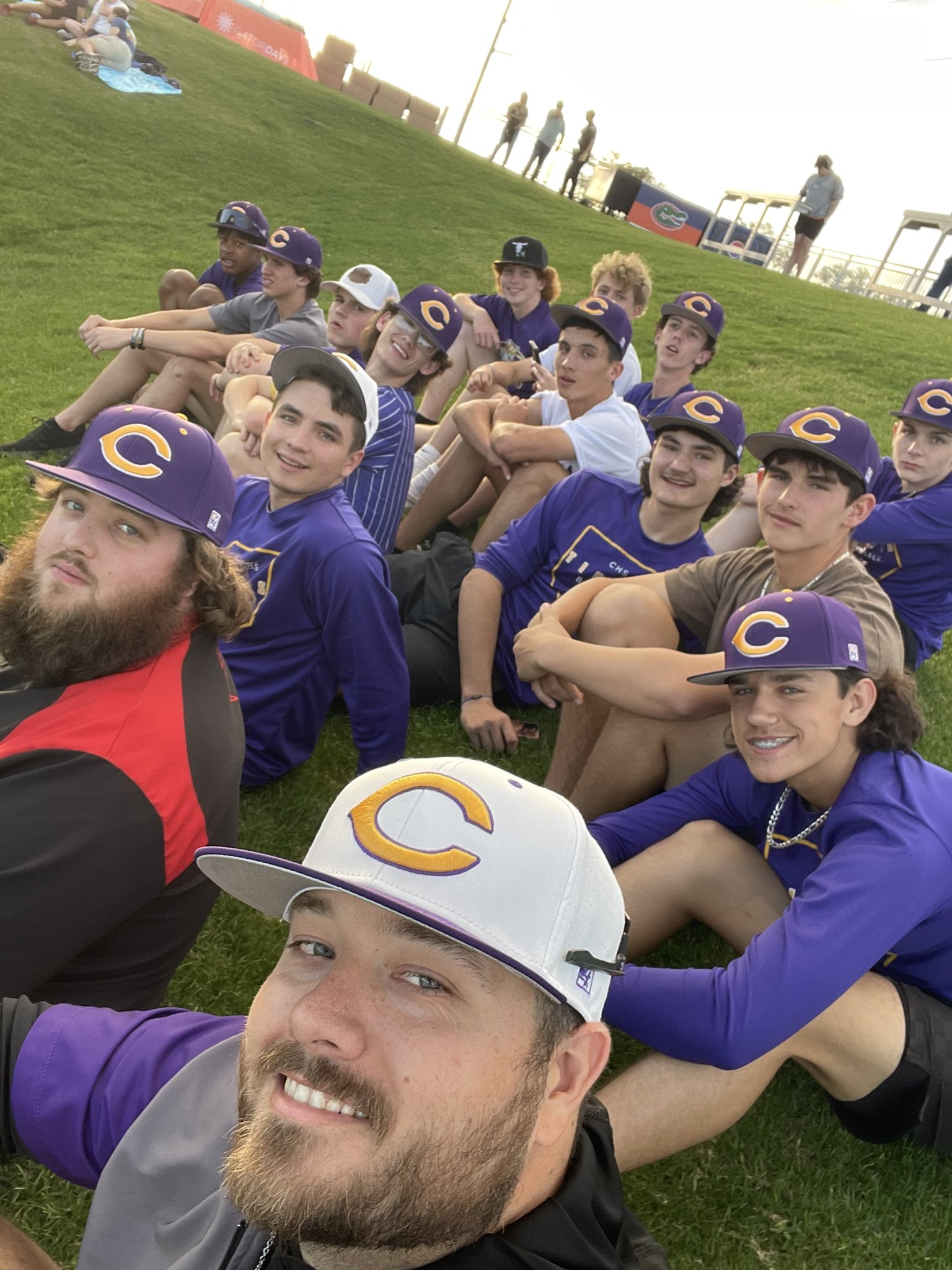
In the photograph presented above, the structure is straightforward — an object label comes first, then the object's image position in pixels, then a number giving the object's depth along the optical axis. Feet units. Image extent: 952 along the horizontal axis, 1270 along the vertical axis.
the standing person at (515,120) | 85.94
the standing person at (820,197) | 55.93
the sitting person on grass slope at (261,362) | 15.10
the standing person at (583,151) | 80.64
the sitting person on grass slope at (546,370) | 20.34
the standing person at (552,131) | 82.43
